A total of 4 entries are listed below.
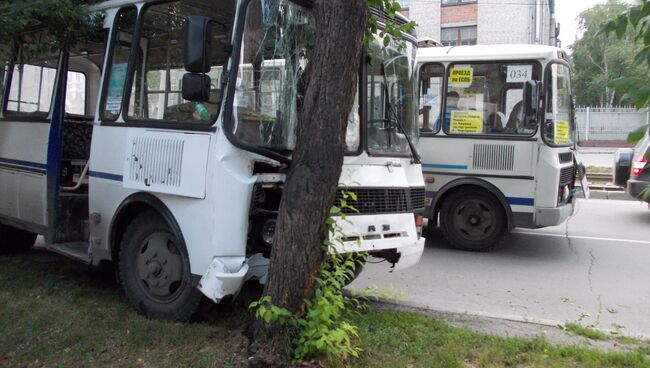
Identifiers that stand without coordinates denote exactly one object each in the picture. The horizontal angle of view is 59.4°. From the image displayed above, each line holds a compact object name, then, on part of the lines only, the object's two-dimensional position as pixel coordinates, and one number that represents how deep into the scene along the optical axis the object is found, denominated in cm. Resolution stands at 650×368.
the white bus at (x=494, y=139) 748
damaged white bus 400
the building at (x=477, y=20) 2777
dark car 1023
